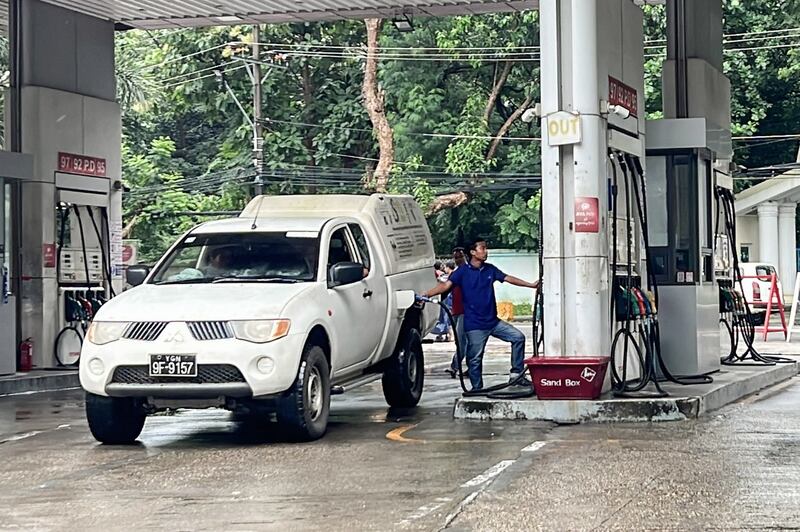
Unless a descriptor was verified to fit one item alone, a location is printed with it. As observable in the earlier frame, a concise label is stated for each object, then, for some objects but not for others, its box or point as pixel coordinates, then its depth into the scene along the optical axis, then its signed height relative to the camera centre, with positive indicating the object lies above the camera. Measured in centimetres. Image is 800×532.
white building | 4072 +175
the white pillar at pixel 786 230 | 4200 +142
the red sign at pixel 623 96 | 1304 +187
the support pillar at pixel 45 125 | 1844 +230
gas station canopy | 2012 +433
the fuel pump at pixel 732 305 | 1708 -42
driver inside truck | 1196 +18
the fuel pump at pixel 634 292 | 1300 -17
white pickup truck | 1049 -39
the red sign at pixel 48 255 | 1848 +40
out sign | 1241 +142
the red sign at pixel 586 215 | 1241 +59
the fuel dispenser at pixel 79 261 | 1884 +32
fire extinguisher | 1831 -104
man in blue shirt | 1362 -27
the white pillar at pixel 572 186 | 1245 +87
